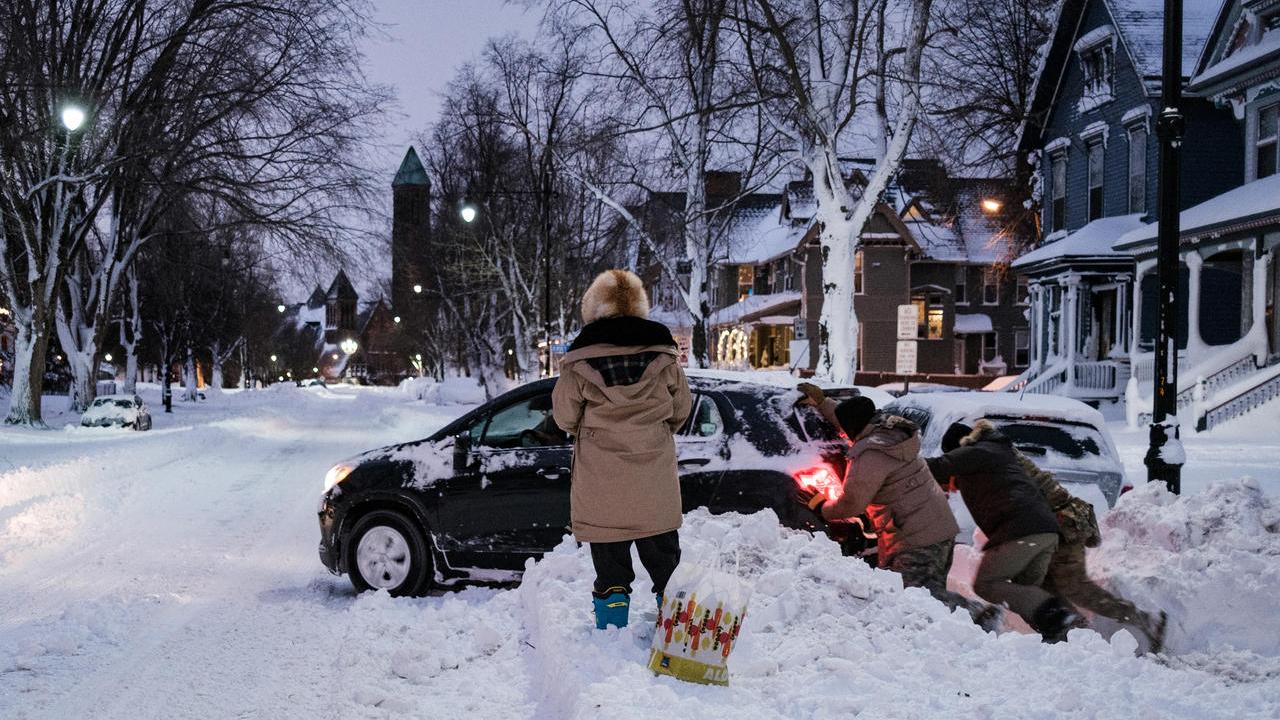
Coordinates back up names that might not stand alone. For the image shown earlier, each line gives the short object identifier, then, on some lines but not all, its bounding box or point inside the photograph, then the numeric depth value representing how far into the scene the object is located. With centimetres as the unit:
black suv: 728
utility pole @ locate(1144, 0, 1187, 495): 1009
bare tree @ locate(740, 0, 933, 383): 1791
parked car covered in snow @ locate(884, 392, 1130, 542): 905
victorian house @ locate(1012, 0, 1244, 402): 2578
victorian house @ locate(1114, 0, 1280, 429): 2067
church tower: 5025
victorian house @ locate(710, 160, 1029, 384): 5044
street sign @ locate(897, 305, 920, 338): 1822
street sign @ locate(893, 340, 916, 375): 1786
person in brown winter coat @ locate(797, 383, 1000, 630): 627
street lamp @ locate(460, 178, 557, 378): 3250
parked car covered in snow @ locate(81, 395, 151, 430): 3111
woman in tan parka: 498
